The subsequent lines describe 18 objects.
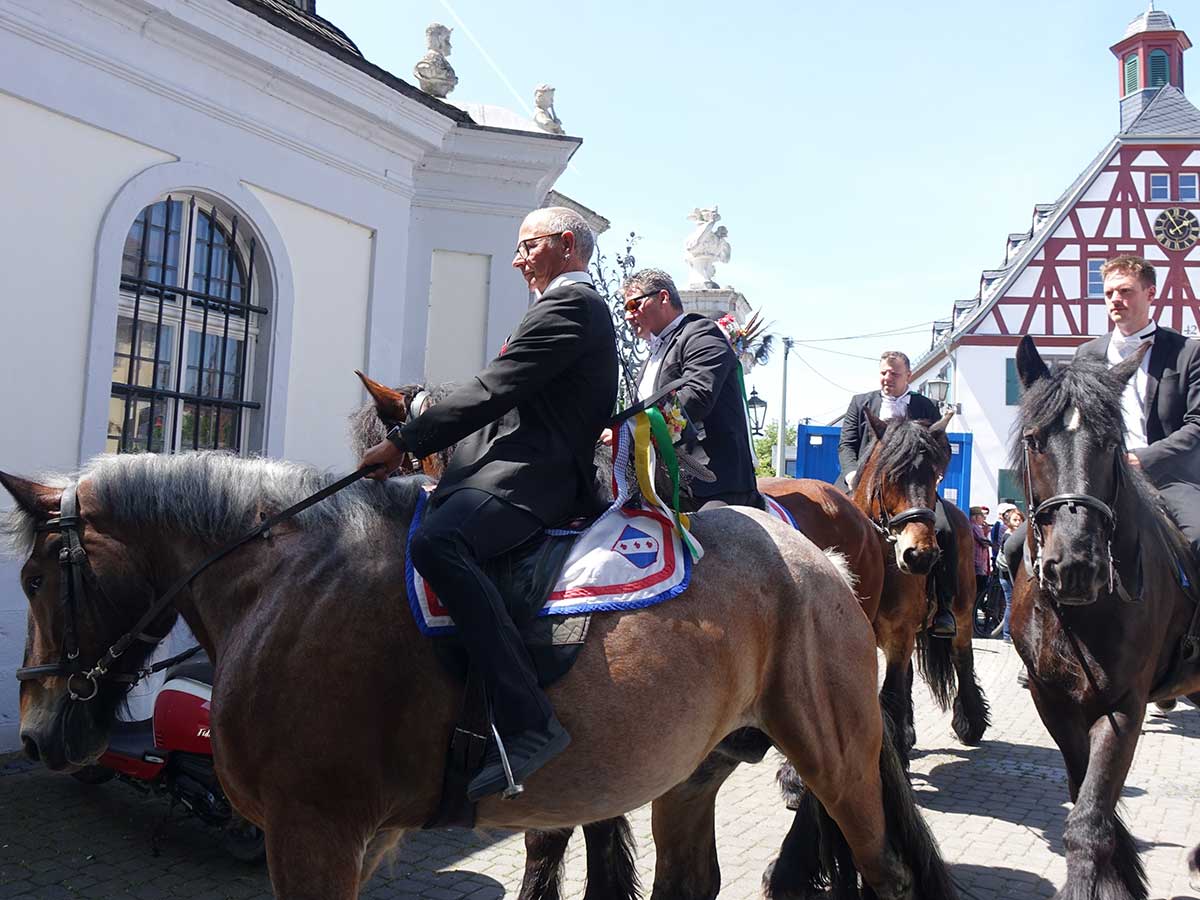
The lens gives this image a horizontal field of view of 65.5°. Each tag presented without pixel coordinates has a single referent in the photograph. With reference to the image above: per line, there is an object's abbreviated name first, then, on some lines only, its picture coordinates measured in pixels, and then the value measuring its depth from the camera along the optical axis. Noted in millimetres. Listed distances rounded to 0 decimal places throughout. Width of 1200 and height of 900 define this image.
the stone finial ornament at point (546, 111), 10328
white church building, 6105
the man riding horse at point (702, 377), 4277
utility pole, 24388
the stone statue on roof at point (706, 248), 13477
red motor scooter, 4672
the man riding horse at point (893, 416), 7145
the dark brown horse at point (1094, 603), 3699
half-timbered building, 31297
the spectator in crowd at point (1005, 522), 16984
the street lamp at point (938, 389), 16656
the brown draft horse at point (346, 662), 2625
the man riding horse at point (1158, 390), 4586
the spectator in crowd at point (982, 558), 14539
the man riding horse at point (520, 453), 2611
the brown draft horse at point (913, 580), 5980
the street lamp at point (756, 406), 15266
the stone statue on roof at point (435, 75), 9984
